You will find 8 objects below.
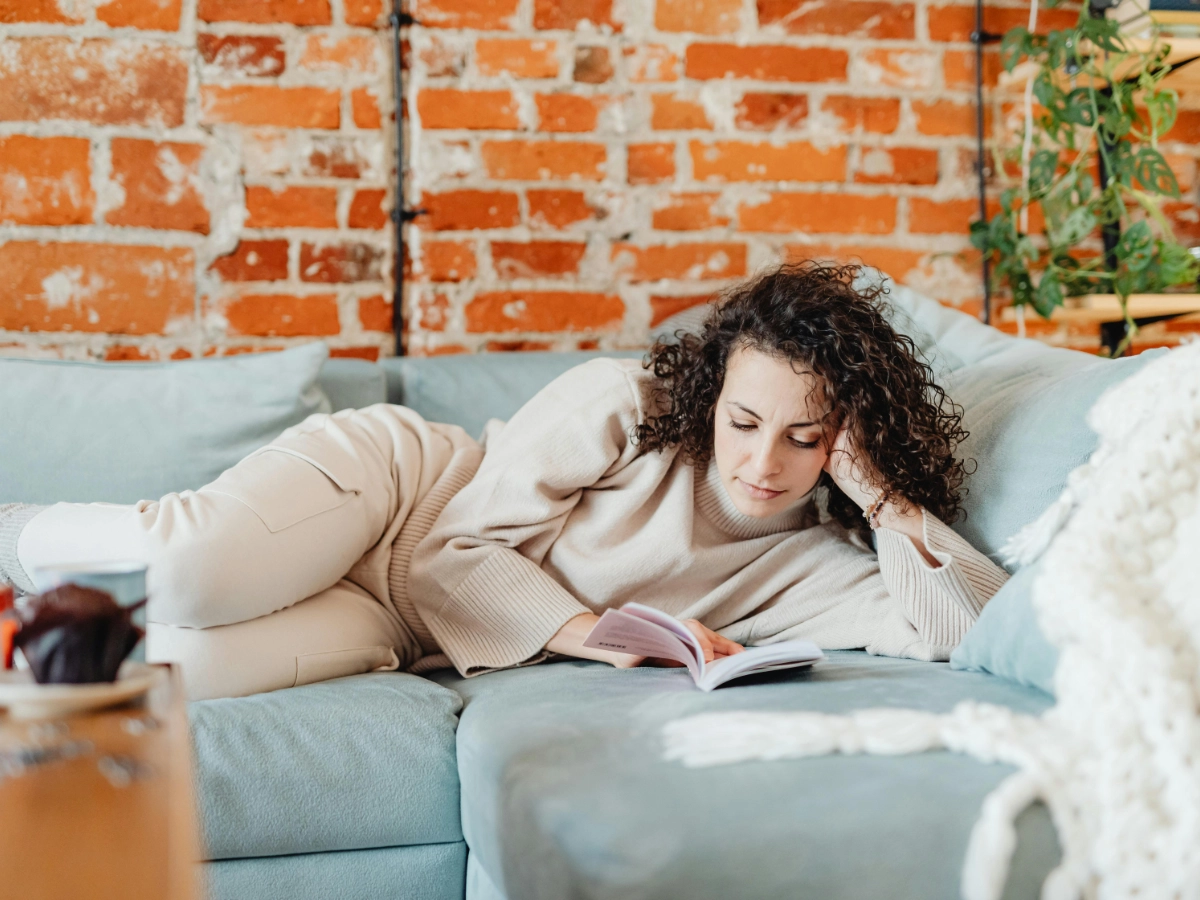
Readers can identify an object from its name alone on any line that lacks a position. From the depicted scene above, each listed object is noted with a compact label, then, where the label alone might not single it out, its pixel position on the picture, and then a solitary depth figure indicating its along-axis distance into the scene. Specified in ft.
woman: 4.13
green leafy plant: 6.27
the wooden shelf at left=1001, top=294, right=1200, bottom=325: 6.37
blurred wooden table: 1.84
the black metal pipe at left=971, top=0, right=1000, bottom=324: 6.93
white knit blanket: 2.32
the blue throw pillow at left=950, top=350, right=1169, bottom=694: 3.27
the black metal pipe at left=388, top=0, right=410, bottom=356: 6.35
